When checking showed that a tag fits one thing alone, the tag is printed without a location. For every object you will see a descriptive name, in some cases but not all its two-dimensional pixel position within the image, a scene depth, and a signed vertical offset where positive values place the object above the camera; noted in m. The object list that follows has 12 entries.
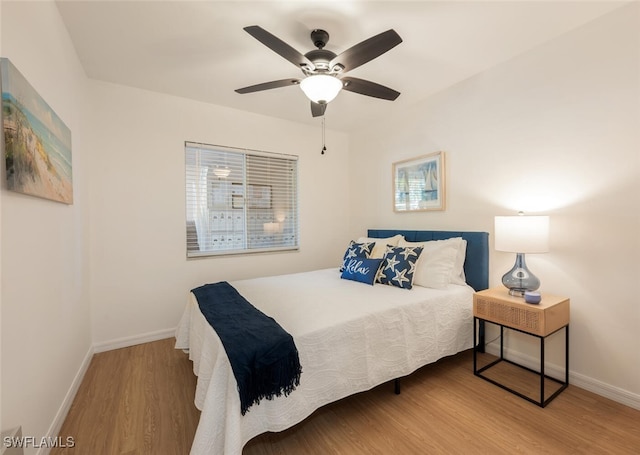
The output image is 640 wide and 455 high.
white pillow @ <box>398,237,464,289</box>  2.46 -0.42
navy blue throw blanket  1.35 -0.69
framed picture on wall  3.00 +0.40
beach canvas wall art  1.18 +0.40
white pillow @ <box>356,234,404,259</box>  2.85 -0.27
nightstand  1.88 -0.75
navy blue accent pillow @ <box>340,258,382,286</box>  2.59 -0.49
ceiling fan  1.59 +1.01
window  3.24 +0.24
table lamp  1.95 -0.17
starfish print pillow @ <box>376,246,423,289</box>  2.44 -0.43
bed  1.37 -0.79
